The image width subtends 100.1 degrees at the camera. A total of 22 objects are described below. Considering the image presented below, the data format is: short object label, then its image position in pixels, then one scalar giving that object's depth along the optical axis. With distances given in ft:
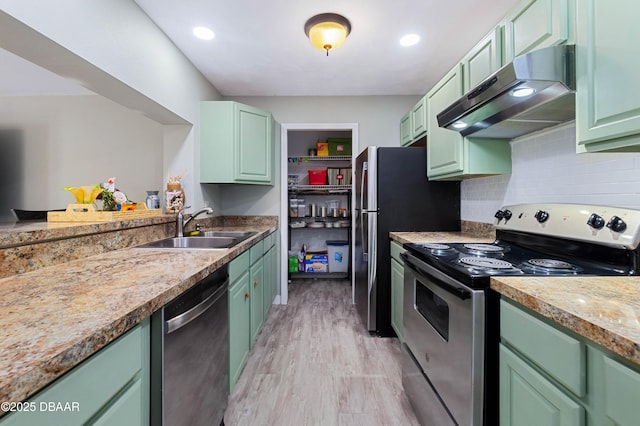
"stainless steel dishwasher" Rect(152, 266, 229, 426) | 2.81
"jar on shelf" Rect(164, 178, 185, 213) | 7.65
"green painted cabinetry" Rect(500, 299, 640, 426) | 1.89
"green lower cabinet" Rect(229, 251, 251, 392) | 4.98
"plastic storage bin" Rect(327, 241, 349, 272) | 13.12
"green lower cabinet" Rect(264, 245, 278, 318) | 8.25
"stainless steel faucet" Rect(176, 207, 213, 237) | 6.89
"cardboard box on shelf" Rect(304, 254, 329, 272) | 13.03
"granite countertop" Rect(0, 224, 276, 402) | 1.50
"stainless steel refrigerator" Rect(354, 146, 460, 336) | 7.54
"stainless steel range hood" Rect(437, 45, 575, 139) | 3.32
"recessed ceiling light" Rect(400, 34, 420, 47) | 6.68
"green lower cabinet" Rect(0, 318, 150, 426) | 1.54
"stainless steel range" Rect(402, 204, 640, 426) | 3.20
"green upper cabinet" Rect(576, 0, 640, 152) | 2.69
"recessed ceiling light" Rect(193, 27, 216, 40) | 6.35
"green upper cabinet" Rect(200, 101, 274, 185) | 8.62
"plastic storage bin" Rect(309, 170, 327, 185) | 12.89
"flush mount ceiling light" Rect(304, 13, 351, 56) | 5.86
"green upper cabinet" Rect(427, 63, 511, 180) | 6.06
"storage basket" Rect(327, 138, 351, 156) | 12.48
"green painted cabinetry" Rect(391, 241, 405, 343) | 6.67
